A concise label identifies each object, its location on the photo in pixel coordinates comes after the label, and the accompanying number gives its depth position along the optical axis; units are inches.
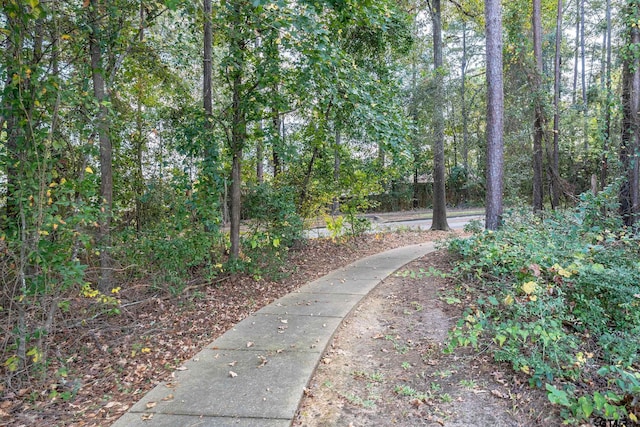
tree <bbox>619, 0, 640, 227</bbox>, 283.7
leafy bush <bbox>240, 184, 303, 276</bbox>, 255.3
